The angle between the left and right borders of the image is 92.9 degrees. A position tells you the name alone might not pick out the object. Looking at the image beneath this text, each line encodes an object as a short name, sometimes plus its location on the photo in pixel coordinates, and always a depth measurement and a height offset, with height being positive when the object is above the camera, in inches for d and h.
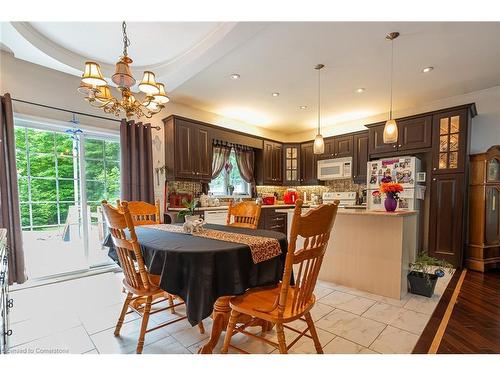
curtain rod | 110.2 +36.6
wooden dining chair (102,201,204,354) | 59.6 -21.9
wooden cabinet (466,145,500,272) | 135.0 -19.5
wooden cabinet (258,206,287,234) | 185.0 -33.3
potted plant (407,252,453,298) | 99.3 -41.4
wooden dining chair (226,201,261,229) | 93.9 -14.0
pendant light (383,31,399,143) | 103.7 +20.7
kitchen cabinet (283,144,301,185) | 228.1 +15.7
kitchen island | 98.0 -32.2
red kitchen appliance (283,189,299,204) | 226.5 -16.1
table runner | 58.4 -16.6
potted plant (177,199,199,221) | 75.3 -11.6
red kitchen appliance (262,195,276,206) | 210.4 -18.5
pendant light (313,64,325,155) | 124.6 +18.2
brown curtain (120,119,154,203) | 134.6 +10.9
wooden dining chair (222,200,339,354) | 48.8 -24.9
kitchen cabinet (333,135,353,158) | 193.8 +27.5
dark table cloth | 51.7 -21.1
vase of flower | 103.4 -6.4
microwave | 193.9 +8.7
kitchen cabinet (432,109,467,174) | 137.3 +21.9
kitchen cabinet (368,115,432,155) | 150.6 +28.0
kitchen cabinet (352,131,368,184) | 183.9 +17.4
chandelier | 72.0 +29.9
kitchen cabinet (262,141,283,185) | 213.9 +15.0
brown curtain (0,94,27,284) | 101.4 -5.9
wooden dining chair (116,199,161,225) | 102.2 -13.4
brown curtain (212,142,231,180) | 190.4 +18.5
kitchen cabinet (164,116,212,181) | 152.2 +20.2
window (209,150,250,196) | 199.8 -1.0
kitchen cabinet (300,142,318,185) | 219.0 +13.4
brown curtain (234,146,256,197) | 208.2 +15.1
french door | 119.0 -6.5
